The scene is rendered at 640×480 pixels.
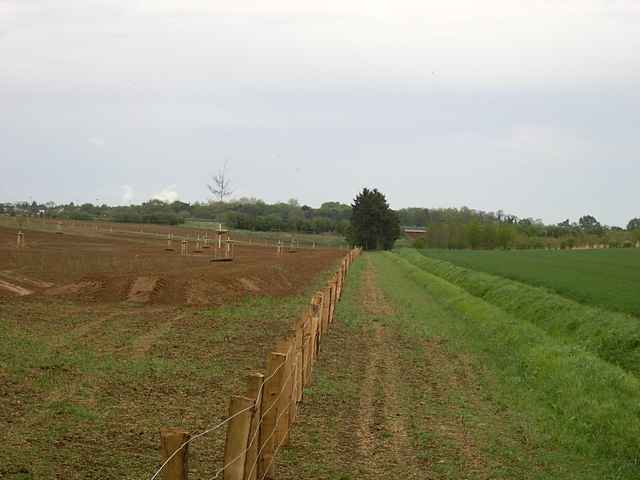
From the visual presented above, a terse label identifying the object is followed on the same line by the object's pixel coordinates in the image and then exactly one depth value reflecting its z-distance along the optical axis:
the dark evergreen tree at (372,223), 111.31
